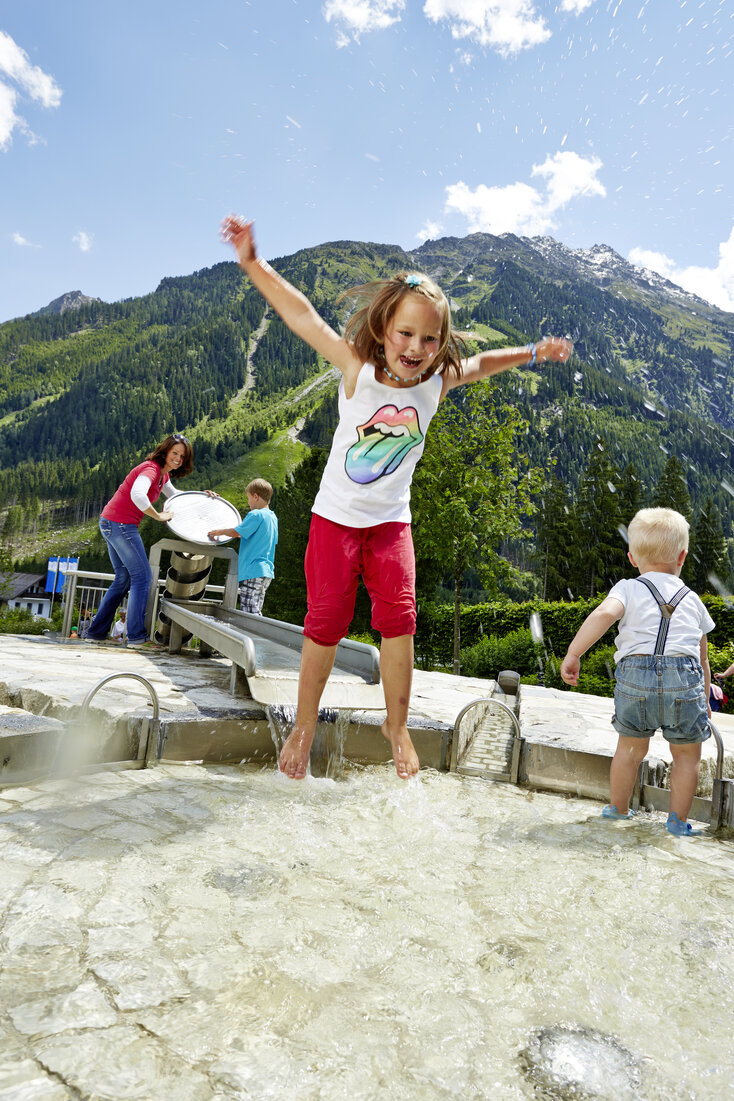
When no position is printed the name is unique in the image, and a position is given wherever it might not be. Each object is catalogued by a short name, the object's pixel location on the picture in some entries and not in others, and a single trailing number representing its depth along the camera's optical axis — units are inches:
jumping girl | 104.6
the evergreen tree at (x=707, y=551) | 1911.9
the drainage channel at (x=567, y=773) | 105.9
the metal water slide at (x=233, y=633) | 122.6
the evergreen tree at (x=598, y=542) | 2042.3
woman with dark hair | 254.8
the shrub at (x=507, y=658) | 614.2
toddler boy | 102.5
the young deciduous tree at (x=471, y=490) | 559.2
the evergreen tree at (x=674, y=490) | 2004.2
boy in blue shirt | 269.7
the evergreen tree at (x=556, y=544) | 2169.0
